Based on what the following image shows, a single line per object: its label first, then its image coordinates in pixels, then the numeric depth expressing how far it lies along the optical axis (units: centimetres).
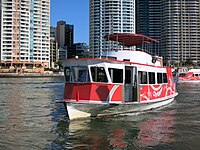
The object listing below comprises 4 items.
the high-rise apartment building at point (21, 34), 17962
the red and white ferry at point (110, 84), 1884
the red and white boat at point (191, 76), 8581
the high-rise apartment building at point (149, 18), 17412
